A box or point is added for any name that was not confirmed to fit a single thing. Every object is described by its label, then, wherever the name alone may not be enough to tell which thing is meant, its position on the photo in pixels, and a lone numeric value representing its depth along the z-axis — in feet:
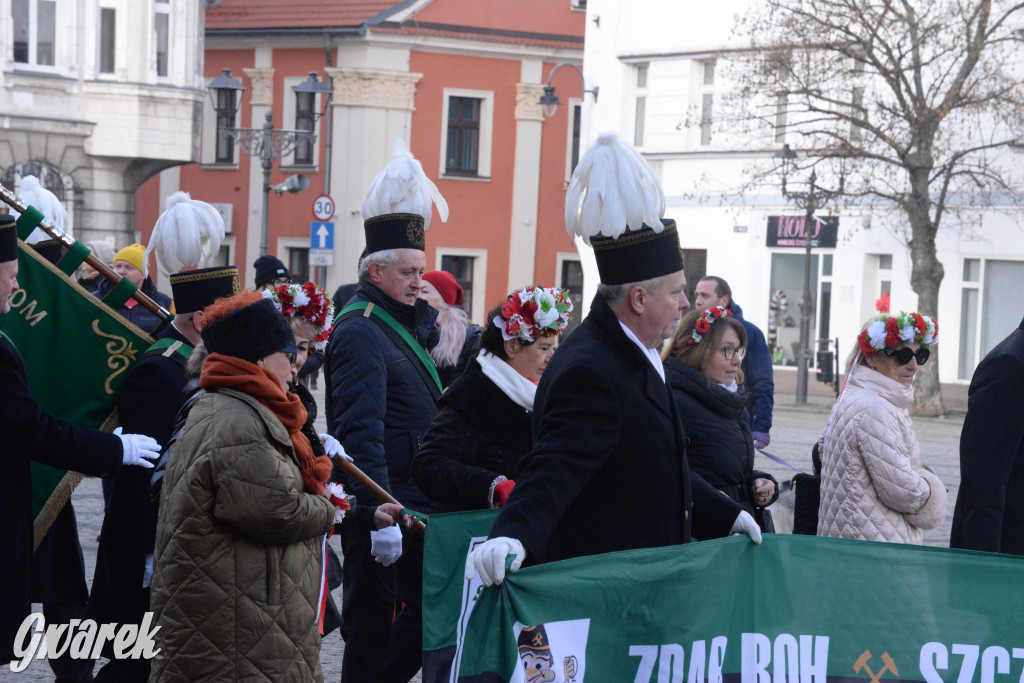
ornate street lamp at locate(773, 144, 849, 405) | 176.60
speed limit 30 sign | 175.50
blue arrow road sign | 171.12
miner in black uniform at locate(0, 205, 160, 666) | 30.78
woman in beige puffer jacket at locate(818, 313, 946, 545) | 39.27
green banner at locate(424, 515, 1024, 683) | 26.12
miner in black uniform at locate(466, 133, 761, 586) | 24.93
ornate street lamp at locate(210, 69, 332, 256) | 165.24
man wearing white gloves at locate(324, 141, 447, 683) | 35.41
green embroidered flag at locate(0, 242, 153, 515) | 36.21
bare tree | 166.14
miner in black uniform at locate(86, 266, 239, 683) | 34.79
